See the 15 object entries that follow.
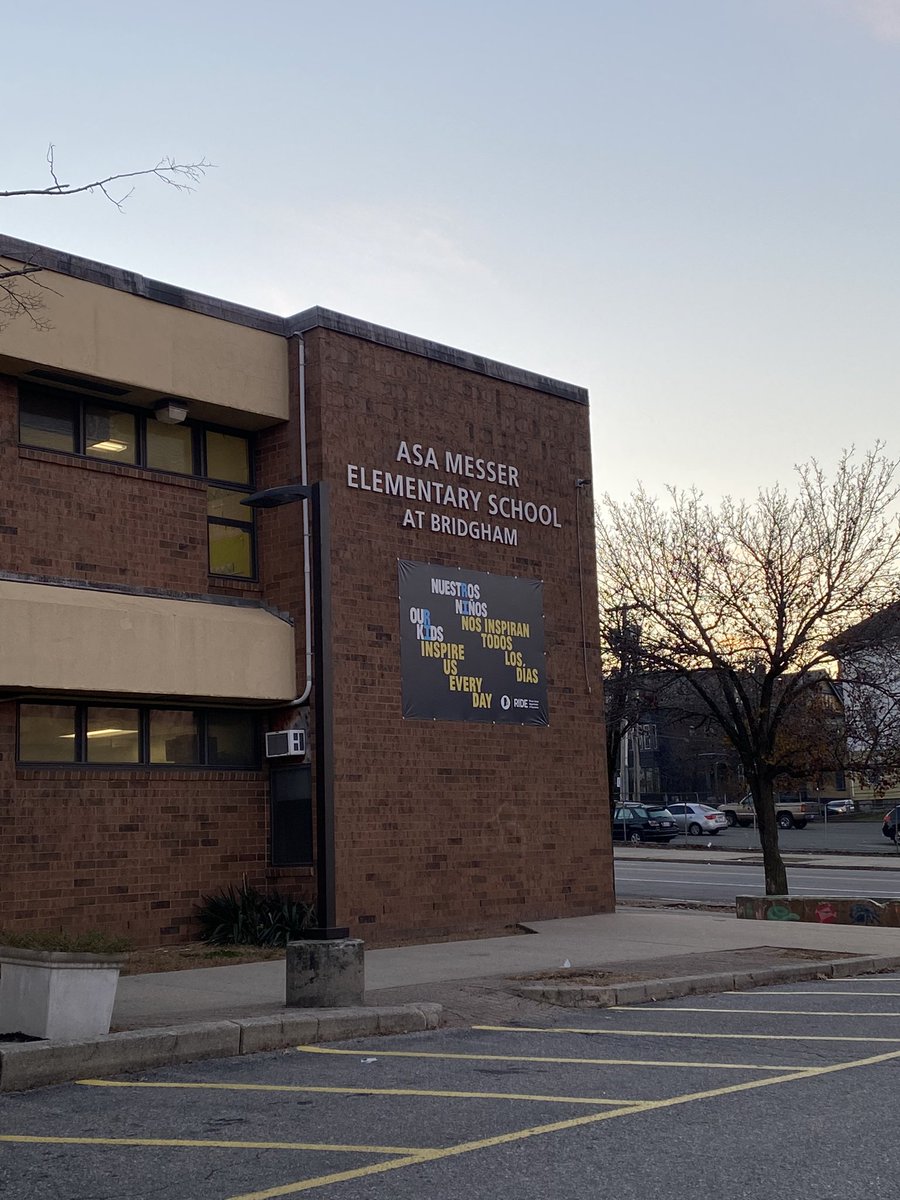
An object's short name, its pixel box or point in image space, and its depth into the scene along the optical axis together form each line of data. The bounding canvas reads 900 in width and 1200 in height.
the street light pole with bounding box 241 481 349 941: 12.06
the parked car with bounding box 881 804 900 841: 46.93
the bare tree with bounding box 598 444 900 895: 22.89
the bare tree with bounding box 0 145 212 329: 14.53
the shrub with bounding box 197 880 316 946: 16.02
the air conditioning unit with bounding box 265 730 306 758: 16.83
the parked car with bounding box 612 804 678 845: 53.78
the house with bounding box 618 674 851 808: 78.19
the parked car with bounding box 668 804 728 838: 56.06
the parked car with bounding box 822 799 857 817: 64.75
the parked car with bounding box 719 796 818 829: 59.27
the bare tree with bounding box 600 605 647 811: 24.20
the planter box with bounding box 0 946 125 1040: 9.07
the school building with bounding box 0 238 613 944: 15.38
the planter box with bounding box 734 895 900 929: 19.84
